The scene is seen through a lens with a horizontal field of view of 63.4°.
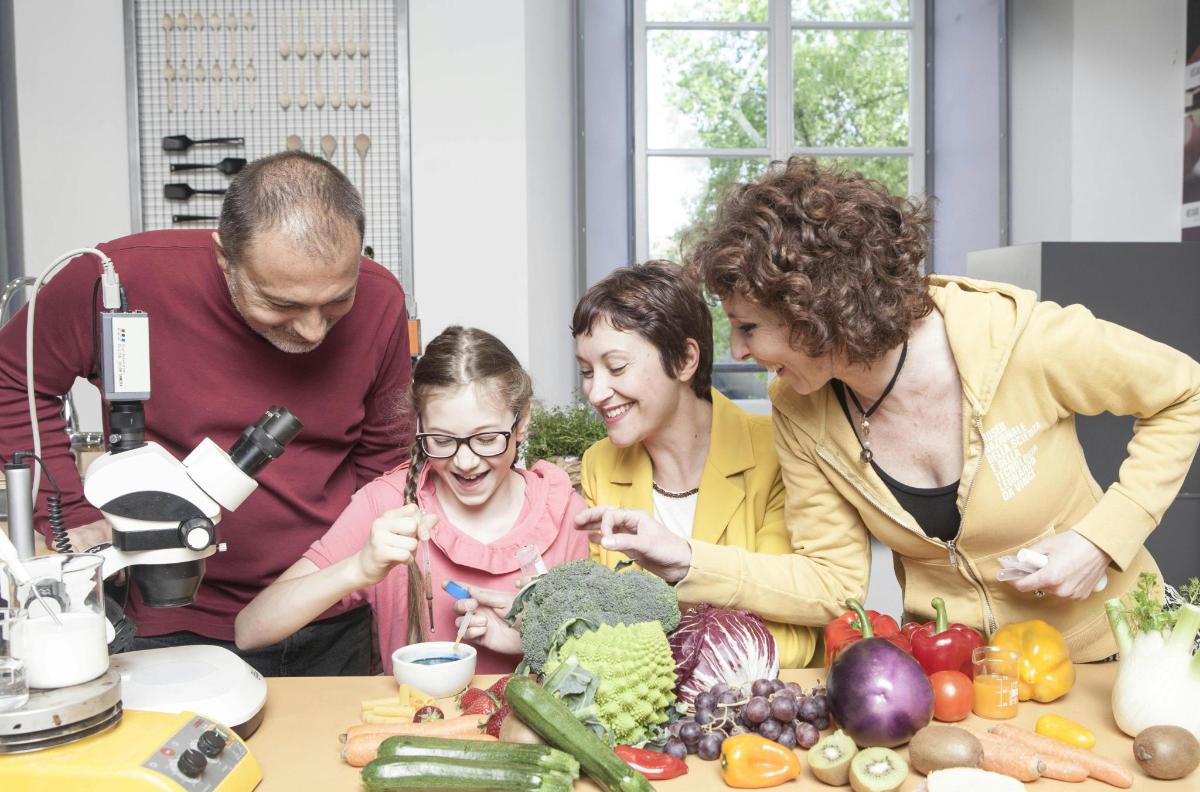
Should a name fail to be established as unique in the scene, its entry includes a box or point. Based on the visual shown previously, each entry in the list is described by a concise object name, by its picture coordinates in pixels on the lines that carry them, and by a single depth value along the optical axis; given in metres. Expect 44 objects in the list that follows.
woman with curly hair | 1.59
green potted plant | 3.18
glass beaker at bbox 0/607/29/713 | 1.14
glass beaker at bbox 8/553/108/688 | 1.16
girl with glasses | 1.86
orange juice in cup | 1.44
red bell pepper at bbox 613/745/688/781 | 1.28
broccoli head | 1.41
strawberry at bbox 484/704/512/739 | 1.34
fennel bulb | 1.34
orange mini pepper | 1.25
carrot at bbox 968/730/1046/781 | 1.25
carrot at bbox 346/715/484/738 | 1.34
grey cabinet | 3.51
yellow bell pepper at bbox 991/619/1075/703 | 1.49
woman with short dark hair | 1.98
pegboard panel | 3.45
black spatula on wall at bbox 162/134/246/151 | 3.45
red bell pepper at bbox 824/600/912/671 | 1.53
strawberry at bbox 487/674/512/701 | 1.42
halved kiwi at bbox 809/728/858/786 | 1.26
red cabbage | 1.50
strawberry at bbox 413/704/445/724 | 1.40
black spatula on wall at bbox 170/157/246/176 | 3.48
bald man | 1.91
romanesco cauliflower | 1.31
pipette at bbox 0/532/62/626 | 1.17
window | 5.57
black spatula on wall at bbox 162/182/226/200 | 3.45
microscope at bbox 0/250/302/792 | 1.14
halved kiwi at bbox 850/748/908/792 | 1.22
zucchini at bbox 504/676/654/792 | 1.19
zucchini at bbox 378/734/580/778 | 1.21
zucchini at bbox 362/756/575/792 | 1.18
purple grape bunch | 1.35
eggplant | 1.32
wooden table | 1.28
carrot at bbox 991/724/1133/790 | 1.24
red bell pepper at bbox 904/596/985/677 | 1.51
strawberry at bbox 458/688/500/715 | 1.42
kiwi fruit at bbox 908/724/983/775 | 1.27
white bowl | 1.50
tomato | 1.41
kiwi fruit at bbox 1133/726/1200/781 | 1.23
